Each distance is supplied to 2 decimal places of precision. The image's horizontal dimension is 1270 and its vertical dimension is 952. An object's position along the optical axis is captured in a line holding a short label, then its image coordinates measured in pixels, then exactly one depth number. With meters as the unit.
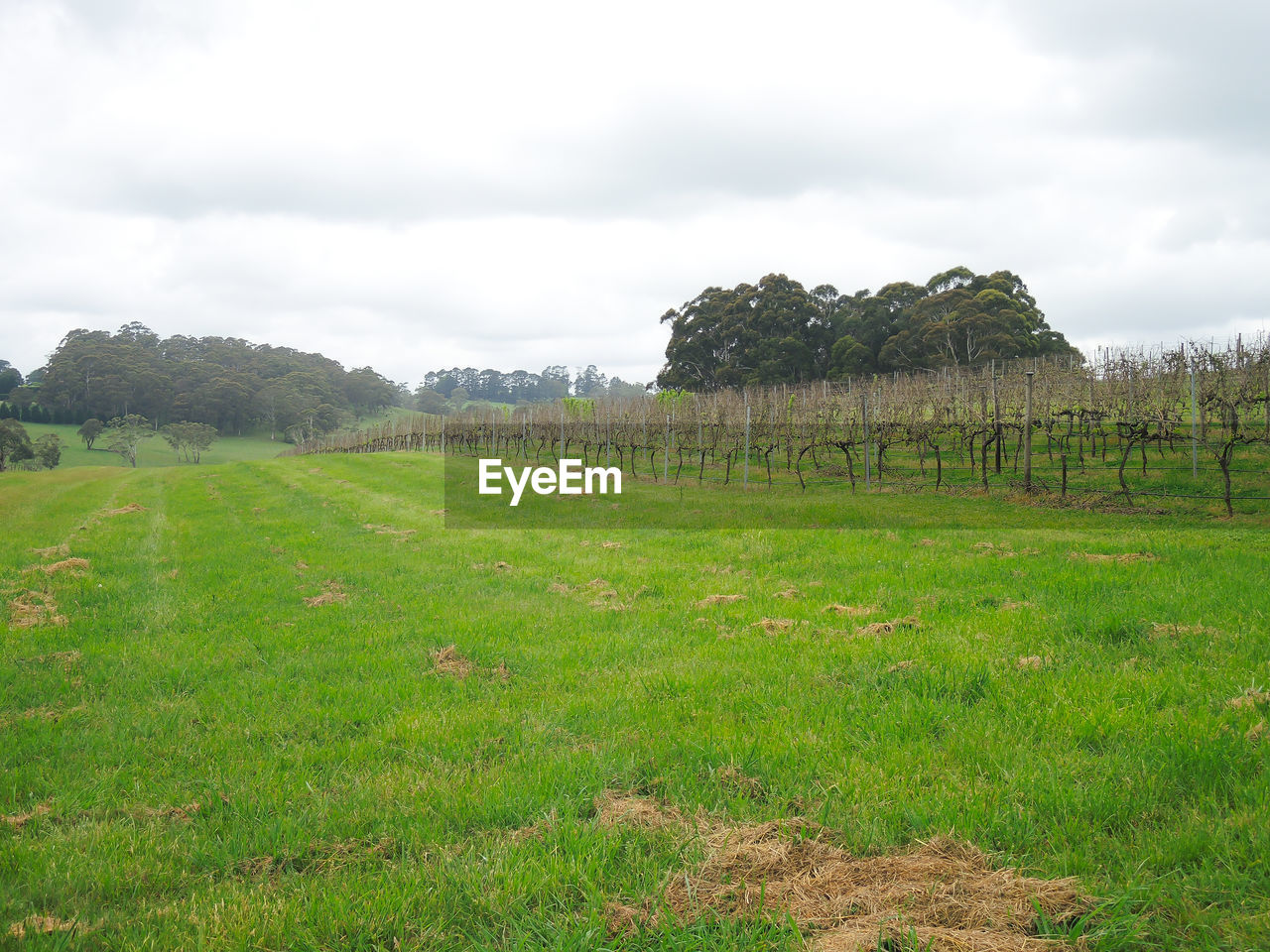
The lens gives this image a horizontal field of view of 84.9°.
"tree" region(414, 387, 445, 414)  146.12
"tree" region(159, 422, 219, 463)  76.12
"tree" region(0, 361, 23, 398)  104.52
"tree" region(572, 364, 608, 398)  164.90
